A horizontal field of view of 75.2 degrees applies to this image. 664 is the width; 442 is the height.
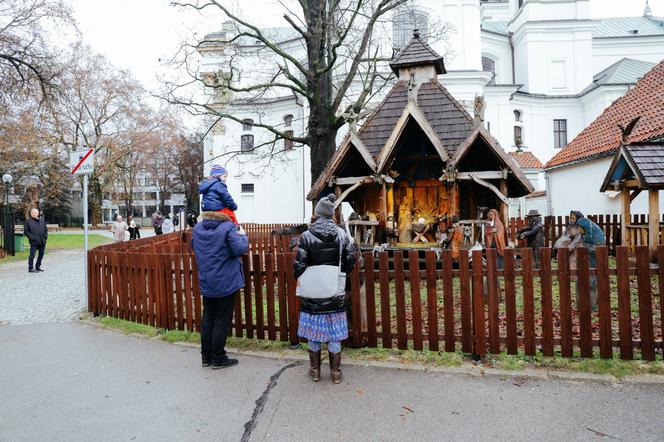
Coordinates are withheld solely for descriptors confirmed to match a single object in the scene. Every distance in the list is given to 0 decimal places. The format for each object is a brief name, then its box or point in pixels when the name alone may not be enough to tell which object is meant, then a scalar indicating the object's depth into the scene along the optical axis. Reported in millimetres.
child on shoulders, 4875
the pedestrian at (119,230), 18606
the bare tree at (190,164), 57781
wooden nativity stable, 8648
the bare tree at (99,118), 38156
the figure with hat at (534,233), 10336
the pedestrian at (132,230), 24725
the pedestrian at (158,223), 28047
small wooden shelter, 9414
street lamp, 21392
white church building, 33062
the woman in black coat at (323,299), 4336
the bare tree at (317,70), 13398
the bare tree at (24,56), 16891
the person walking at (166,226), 26109
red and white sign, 8195
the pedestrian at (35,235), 13953
